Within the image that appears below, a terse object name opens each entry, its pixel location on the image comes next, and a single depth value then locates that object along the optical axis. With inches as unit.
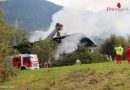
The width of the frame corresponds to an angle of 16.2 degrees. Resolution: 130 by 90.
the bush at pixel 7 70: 1298.0
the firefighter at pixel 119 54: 1614.2
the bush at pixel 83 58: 2657.5
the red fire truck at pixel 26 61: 2453.2
